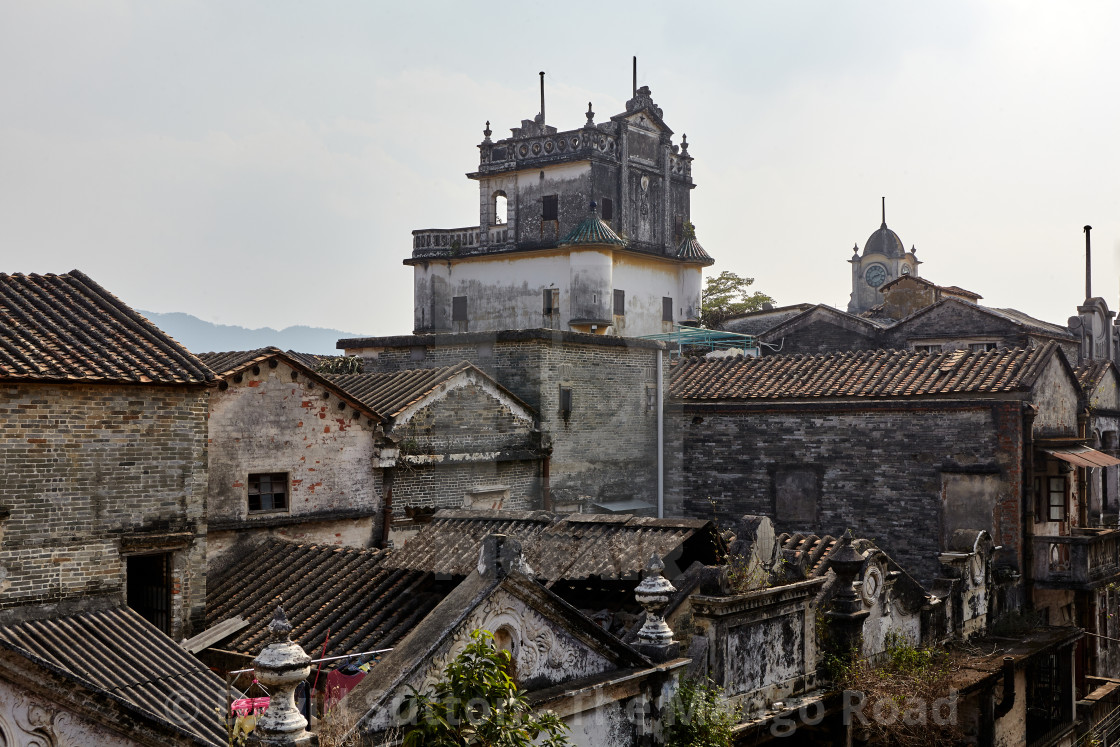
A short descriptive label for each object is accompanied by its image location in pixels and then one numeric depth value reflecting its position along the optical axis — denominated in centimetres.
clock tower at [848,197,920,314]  6888
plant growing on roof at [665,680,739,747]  901
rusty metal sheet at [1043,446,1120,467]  1935
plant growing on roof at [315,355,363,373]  2416
